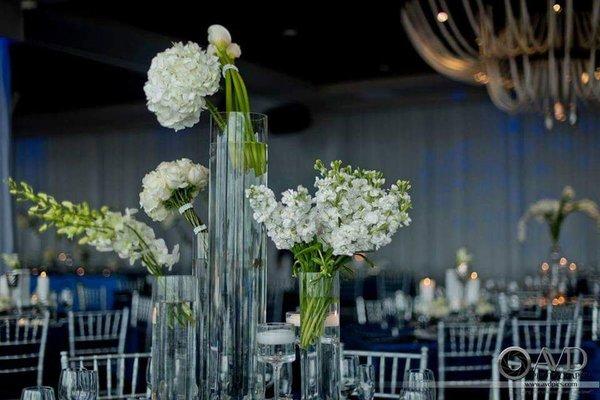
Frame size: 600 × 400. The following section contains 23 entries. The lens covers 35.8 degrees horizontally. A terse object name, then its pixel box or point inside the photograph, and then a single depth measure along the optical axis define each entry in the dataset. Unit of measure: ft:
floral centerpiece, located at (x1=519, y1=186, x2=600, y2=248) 26.04
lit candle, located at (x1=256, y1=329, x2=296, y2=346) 7.44
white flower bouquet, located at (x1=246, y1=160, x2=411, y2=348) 7.24
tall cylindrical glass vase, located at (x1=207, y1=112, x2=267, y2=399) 7.65
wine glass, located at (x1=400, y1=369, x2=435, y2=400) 7.68
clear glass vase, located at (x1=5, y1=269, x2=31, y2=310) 22.21
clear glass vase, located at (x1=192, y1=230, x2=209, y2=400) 7.81
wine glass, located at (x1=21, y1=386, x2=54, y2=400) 7.64
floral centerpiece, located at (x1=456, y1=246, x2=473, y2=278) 23.47
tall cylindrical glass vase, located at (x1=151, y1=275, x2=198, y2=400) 7.66
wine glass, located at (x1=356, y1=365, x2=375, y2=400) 8.70
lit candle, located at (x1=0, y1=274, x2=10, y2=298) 23.65
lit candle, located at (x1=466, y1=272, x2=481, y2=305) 22.67
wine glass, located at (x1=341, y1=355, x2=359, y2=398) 8.74
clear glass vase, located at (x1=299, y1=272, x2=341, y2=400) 7.53
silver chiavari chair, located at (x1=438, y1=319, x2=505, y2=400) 16.89
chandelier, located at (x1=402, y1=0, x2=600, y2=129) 20.66
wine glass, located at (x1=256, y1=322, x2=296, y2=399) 7.45
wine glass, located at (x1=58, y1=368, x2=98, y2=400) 8.18
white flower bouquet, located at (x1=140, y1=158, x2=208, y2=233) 8.02
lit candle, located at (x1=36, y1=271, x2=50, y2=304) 23.36
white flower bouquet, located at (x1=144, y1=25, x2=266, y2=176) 7.53
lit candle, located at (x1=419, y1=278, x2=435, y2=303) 22.52
